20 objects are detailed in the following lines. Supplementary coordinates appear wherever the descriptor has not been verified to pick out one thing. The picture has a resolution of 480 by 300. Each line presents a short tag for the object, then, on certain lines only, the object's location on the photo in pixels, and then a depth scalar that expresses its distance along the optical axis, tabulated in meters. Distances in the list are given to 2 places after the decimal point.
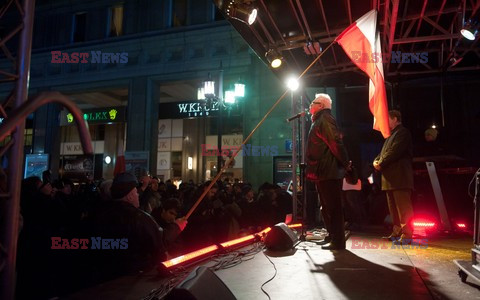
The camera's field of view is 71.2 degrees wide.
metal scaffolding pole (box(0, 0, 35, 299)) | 2.95
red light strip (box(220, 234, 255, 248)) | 4.31
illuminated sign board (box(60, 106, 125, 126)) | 18.50
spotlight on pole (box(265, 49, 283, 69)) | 6.85
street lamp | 14.86
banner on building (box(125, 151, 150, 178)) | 16.42
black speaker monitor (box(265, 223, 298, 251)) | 4.30
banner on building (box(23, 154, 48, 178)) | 17.88
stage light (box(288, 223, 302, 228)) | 6.41
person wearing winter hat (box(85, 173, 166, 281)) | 3.12
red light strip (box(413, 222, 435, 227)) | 6.59
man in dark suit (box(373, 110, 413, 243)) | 4.98
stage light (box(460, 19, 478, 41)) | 5.80
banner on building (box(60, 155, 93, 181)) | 19.52
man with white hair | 4.34
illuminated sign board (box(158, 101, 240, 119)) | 16.91
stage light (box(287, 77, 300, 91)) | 6.80
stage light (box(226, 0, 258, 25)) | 5.54
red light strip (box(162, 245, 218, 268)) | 3.14
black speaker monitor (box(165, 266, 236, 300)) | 1.76
